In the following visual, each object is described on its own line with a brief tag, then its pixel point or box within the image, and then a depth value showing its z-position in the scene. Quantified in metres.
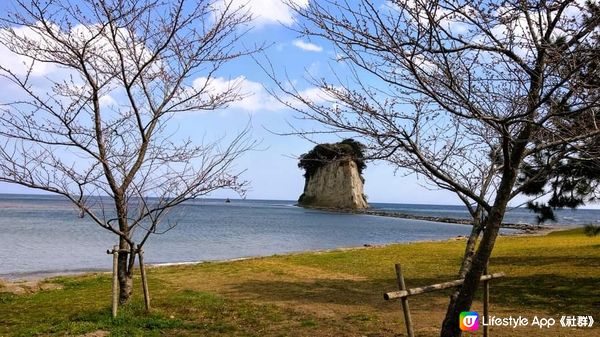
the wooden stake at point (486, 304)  6.25
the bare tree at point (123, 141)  6.92
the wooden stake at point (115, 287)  7.22
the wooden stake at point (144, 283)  7.72
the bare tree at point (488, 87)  3.80
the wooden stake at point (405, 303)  5.21
